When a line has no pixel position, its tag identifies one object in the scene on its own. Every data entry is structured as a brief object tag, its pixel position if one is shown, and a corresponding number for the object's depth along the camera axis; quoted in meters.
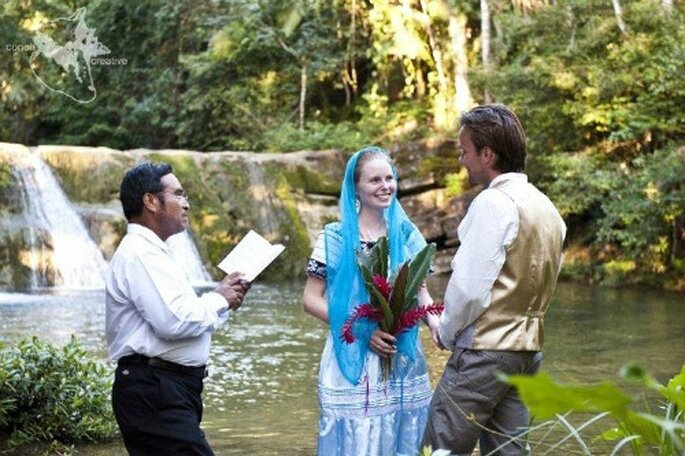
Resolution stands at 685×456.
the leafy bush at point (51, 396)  5.76
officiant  3.73
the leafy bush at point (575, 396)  1.40
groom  3.64
